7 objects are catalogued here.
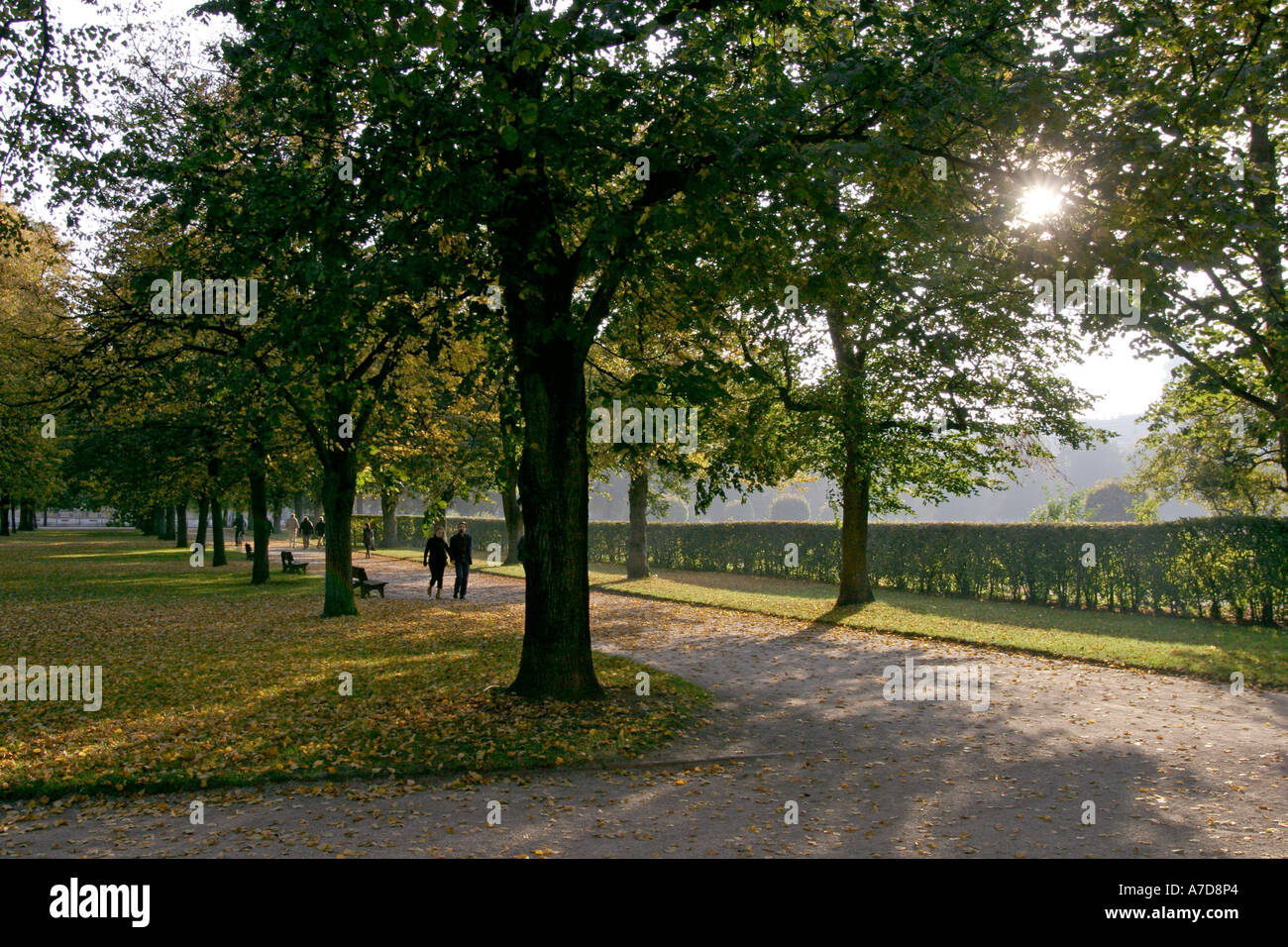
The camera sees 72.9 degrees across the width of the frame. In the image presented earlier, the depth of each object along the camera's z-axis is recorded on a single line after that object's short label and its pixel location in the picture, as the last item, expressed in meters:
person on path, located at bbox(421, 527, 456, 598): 22.66
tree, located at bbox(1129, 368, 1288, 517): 18.42
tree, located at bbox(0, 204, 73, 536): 19.38
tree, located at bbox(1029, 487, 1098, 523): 36.69
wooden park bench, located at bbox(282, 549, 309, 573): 30.03
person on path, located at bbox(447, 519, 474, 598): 22.55
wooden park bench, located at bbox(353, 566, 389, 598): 22.36
